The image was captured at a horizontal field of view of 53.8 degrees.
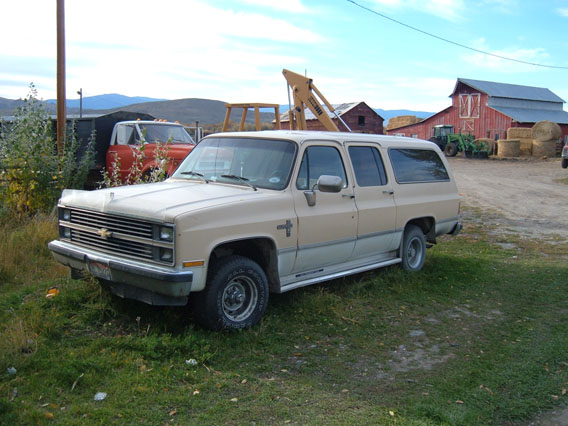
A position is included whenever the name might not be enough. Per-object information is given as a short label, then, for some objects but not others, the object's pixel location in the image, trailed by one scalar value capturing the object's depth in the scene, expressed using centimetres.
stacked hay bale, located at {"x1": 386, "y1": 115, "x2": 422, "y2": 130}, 5594
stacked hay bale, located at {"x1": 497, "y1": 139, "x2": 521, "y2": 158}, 4025
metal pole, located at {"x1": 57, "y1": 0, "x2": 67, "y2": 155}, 1051
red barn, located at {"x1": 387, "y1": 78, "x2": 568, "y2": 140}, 4675
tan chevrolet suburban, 475
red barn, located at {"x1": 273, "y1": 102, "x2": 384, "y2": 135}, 4828
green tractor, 4006
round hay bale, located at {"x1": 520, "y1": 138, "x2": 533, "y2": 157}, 4141
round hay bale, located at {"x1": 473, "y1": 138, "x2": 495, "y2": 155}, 4092
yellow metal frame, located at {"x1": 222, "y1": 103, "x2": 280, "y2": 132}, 1783
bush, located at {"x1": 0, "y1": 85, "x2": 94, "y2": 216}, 898
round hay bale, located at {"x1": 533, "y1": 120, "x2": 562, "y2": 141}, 3969
